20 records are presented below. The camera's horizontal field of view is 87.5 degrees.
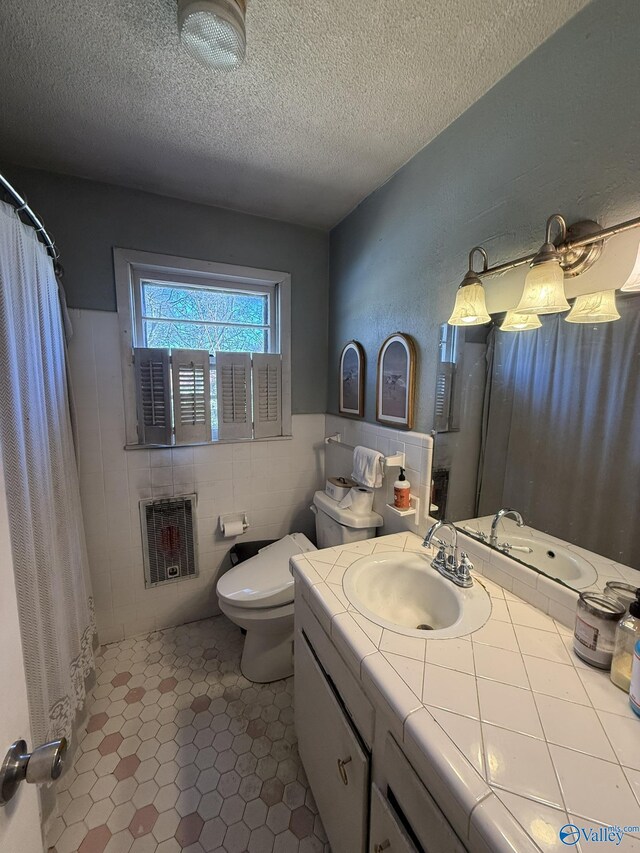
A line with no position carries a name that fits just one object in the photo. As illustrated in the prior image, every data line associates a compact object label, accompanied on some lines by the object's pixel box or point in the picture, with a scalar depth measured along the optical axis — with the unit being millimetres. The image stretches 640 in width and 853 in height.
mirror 784
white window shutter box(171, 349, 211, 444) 1739
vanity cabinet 608
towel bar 1465
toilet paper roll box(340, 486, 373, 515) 1582
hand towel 1509
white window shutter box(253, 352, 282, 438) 1925
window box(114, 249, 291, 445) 1699
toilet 1470
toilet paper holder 1933
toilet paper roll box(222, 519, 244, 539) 1928
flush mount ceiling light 760
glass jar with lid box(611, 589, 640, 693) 668
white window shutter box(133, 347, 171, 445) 1688
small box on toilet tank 1686
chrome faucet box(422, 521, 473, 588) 1014
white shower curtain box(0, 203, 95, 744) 952
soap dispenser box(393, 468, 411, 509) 1385
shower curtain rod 937
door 451
